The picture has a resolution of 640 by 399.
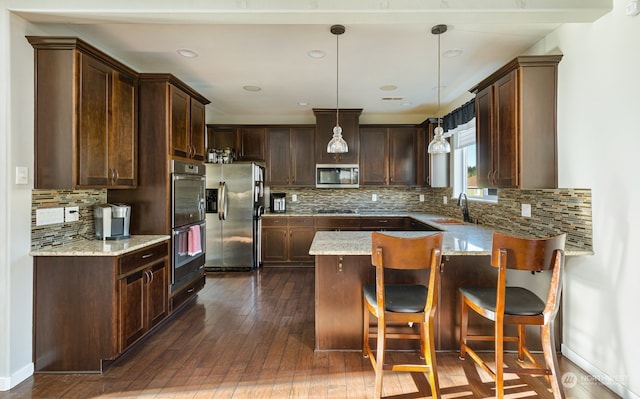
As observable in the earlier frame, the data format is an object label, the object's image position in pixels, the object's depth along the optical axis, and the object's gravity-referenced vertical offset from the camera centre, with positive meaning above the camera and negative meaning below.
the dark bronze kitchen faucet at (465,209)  4.05 -0.14
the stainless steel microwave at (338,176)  5.34 +0.36
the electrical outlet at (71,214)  2.53 -0.11
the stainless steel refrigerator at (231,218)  4.88 -0.29
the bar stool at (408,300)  1.88 -0.58
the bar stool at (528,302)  1.84 -0.60
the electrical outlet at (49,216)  2.29 -0.12
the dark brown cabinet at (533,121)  2.50 +0.59
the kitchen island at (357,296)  2.49 -0.74
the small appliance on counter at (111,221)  2.68 -0.18
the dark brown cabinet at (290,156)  5.44 +0.71
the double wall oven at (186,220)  3.12 -0.22
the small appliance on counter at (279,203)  5.63 -0.08
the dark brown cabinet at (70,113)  2.25 +0.62
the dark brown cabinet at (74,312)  2.24 -0.77
